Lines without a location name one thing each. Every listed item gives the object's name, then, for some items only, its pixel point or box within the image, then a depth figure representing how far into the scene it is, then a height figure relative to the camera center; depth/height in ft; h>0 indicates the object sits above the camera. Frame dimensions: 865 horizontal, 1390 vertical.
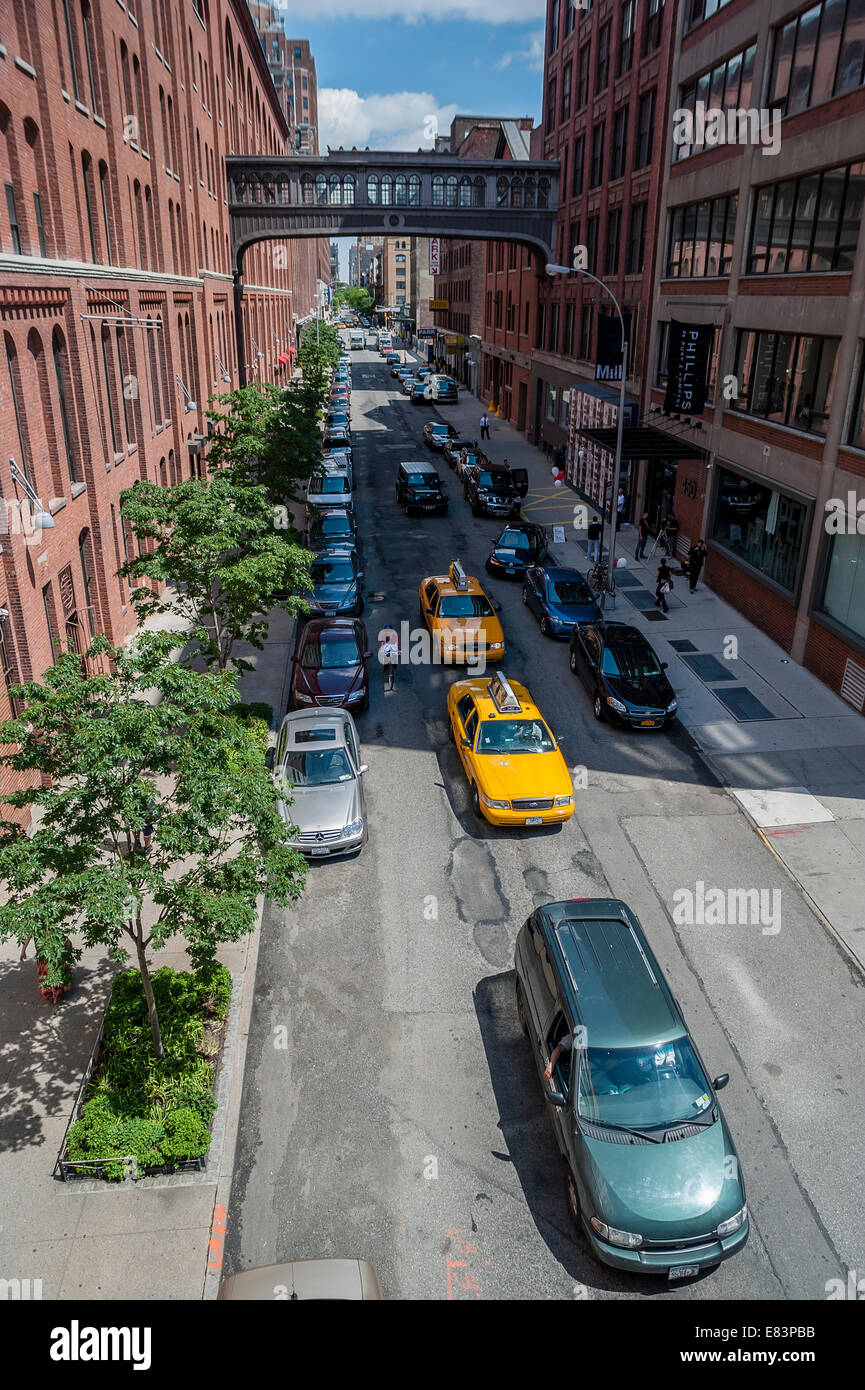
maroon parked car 63.57 -22.54
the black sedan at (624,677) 62.34 -22.90
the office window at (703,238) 87.10 +10.18
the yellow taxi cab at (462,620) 72.90 -22.00
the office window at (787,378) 69.46 -2.74
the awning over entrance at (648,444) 95.93 -10.65
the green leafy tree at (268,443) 76.89 -9.34
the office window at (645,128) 108.88 +24.72
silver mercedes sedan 47.24 -23.16
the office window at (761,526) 75.51 -15.77
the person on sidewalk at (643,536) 103.40 -21.22
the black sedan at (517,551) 95.86 -21.55
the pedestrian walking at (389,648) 67.26 -21.83
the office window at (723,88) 81.00 +23.52
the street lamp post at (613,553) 85.94 -19.63
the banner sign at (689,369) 88.12 -2.52
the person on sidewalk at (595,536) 100.94 -20.76
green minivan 26.86 -23.82
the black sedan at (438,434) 170.81 -17.01
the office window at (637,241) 112.37 +11.94
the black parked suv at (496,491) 121.60 -19.55
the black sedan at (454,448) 155.94 -18.01
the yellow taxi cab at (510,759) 49.83 -23.07
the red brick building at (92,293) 51.39 +3.11
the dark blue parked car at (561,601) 79.05 -22.18
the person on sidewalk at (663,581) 83.82 -21.15
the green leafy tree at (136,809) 27.37 -14.63
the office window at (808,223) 64.54 +8.87
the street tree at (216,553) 52.85 -12.40
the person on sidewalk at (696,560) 89.81 -20.55
